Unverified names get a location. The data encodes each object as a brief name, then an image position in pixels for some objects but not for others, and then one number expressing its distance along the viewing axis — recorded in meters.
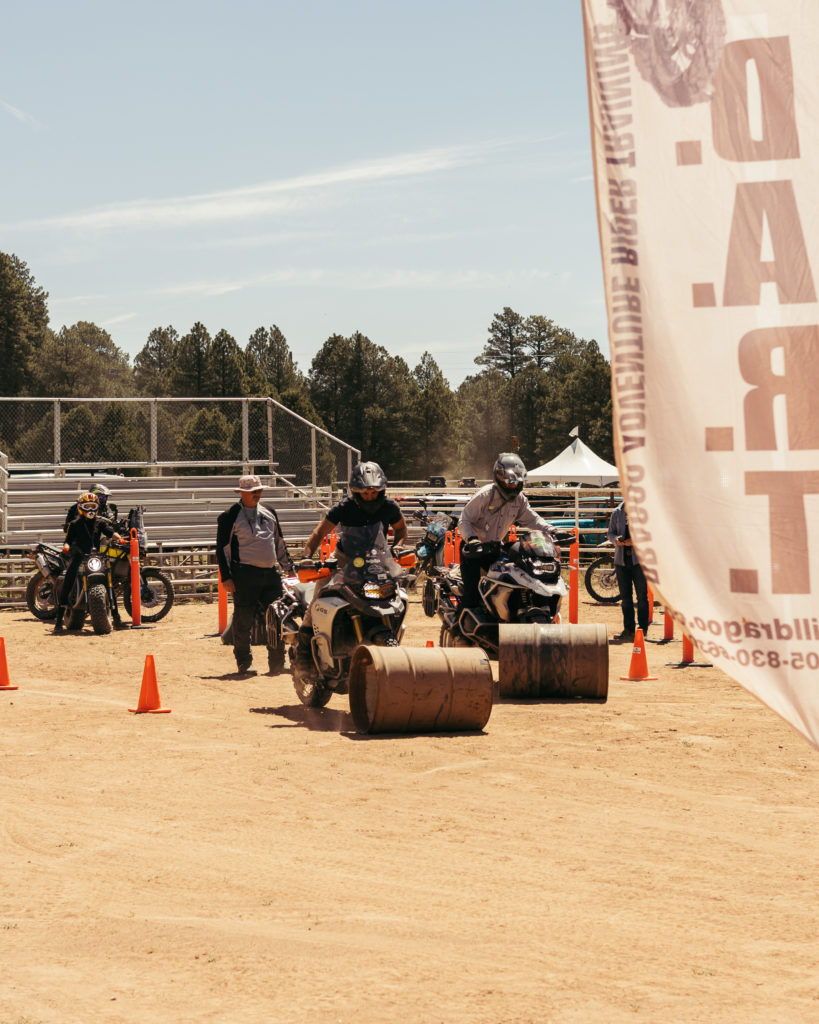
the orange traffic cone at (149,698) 12.23
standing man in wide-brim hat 14.67
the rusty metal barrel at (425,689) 10.49
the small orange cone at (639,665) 14.29
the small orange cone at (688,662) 15.27
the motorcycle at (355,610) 11.35
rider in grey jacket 13.37
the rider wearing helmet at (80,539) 19.59
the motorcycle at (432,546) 24.38
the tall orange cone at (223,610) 19.17
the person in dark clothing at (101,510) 19.75
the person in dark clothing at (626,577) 18.12
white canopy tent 43.19
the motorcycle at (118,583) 20.33
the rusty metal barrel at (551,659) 12.48
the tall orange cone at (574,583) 19.51
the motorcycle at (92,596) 19.19
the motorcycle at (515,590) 13.25
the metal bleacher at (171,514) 25.55
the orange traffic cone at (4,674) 13.78
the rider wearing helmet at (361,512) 11.57
